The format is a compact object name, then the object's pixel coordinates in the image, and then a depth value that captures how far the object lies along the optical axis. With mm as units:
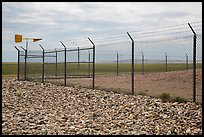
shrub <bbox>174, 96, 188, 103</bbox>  9445
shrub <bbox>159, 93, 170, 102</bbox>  9938
